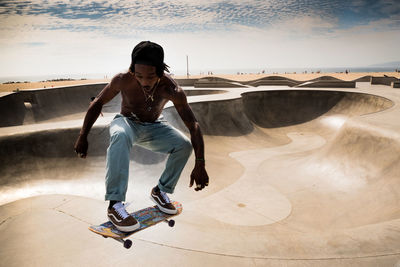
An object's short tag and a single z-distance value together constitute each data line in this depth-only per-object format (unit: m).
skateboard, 2.57
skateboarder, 2.63
